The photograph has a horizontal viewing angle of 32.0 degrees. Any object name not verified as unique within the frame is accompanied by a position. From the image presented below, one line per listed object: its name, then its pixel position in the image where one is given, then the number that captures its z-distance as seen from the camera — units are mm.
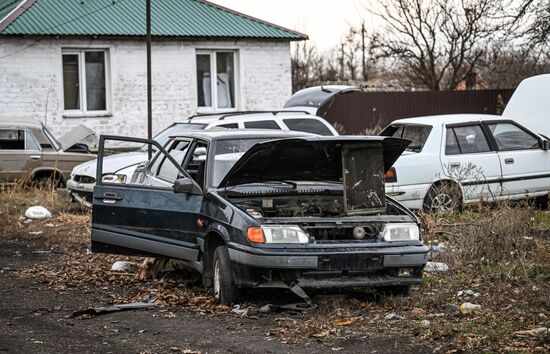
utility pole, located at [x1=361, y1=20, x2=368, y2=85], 33553
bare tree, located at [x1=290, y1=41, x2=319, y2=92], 41969
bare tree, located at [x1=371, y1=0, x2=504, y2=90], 29062
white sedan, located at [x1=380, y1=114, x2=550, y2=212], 13883
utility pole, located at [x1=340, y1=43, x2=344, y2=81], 46925
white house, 24281
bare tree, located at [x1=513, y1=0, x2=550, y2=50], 22281
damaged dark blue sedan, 8336
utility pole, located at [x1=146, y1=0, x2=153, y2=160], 17656
